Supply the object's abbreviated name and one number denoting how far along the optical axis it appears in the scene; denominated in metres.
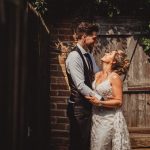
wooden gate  6.05
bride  4.79
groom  4.80
